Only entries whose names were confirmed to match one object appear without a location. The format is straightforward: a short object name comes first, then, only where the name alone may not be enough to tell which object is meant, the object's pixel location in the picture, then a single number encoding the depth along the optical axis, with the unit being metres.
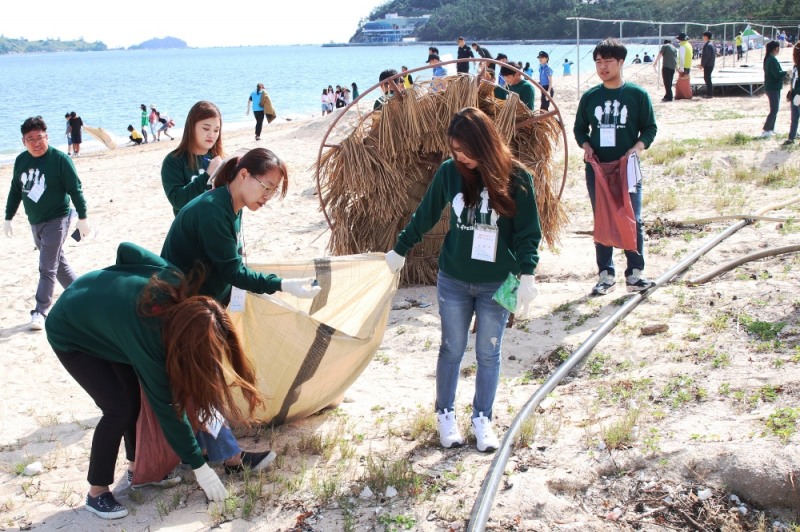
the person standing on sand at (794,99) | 10.52
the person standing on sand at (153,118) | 25.36
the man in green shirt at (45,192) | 5.84
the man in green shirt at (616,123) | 5.51
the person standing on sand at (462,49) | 14.62
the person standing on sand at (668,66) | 19.47
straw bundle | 6.24
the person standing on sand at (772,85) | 11.74
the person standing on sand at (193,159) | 4.42
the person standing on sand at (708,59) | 19.56
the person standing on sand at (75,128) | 20.95
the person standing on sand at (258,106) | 20.73
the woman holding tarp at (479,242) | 3.36
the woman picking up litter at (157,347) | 2.84
